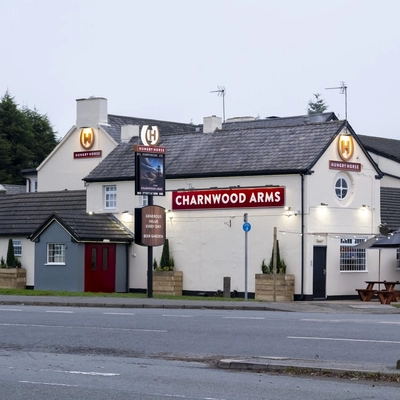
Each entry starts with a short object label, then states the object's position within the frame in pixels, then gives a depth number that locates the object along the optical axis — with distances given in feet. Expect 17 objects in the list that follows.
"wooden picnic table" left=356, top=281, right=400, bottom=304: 124.57
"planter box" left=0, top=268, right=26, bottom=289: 151.02
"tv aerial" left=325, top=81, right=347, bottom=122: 161.99
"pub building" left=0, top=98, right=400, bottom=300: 131.54
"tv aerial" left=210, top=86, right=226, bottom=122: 226.17
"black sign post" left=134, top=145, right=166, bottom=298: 124.36
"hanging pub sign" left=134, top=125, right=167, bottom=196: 124.26
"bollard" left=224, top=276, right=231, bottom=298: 130.41
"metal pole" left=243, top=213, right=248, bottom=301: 120.78
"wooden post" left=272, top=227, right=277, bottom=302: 126.98
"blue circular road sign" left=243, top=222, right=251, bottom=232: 121.52
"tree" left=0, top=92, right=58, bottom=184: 271.90
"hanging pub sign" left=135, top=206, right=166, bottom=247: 126.93
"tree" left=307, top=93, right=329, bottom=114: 406.21
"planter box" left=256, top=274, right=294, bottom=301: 129.59
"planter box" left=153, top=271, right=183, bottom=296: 139.85
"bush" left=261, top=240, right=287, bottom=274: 131.03
